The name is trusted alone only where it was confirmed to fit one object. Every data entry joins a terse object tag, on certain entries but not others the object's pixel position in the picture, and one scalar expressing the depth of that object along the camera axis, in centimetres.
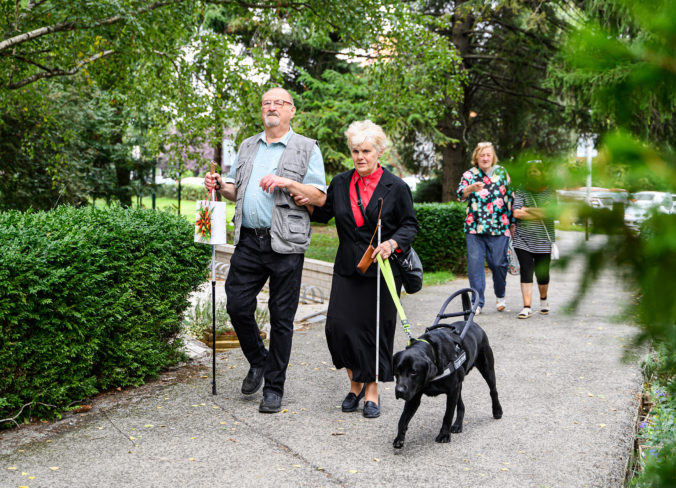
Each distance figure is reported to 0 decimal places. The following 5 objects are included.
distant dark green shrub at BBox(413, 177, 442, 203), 2620
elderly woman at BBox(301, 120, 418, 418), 469
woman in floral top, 780
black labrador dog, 374
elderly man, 477
